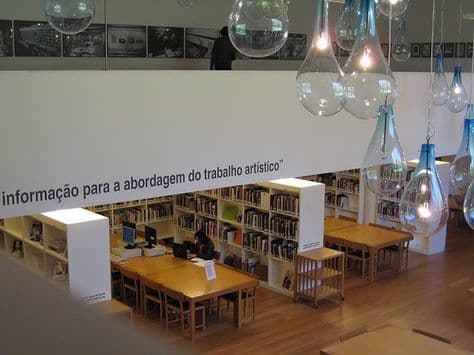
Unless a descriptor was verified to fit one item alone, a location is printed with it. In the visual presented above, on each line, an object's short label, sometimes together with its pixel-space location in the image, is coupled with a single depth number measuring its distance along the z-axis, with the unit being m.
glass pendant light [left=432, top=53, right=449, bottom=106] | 6.87
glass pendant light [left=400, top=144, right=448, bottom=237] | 3.89
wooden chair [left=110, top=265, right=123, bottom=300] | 10.66
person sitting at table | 10.19
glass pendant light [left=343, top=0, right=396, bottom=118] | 3.07
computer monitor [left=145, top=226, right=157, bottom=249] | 10.55
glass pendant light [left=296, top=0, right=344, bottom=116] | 3.06
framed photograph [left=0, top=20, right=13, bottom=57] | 8.71
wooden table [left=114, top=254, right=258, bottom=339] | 8.84
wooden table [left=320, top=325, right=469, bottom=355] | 6.34
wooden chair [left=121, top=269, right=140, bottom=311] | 9.88
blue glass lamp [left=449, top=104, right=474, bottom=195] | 4.82
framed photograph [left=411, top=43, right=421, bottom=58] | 13.87
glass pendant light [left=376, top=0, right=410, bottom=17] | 4.18
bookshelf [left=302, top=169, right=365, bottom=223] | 13.63
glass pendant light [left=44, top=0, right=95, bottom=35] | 3.54
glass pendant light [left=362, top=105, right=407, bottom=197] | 3.93
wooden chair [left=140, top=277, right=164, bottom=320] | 9.38
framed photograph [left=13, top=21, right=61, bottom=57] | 8.80
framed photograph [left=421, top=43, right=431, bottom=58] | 13.62
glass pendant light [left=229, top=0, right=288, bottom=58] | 2.91
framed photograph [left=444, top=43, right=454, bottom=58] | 13.41
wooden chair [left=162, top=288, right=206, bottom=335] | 8.91
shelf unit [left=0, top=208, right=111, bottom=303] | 7.92
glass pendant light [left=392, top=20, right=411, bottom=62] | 6.55
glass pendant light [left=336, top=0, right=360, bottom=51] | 3.64
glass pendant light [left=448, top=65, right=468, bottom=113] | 6.84
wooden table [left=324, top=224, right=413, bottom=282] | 11.58
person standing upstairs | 8.56
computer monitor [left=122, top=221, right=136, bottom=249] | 10.31
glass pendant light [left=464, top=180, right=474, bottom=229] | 4.23
